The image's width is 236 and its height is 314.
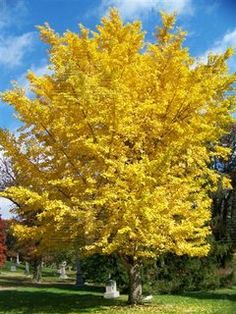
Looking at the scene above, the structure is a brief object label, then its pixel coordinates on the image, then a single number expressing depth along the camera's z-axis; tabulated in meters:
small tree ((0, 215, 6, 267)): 31.30
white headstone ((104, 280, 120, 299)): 16.18
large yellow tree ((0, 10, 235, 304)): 11.39
